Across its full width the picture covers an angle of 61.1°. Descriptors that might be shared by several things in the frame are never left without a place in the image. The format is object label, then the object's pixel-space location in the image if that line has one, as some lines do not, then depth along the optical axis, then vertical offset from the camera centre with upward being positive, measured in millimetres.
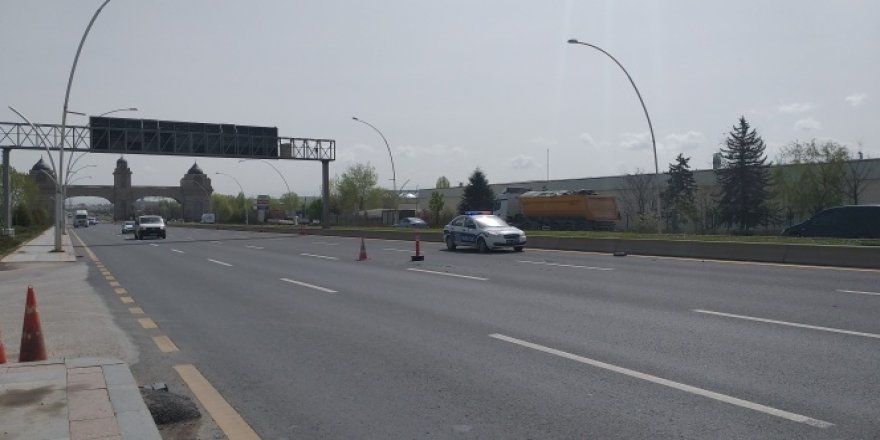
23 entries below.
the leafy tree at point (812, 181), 48469 +2020
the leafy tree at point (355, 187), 103500 +3502
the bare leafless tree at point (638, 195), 60594 +1417
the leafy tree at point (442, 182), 143125 +5855
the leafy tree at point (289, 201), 141375 +2169
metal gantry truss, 47062 +4833
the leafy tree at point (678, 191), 55219 +1599
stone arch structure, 153875 +4282
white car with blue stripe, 26516 -768
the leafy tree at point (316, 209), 100631 +425
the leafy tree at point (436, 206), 61431 +564
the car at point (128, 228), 67438 -1421
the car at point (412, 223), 60312 -902
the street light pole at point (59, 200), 30317 +533
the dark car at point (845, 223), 26594 -432
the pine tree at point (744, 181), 50531 +2073
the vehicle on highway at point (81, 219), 114419 -1012
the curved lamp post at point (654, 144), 31492 +2882
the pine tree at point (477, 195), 71375 +1645
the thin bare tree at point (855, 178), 47969 +2166
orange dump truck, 46797 +110
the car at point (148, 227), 49844 -981
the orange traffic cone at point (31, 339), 7723 -1317
